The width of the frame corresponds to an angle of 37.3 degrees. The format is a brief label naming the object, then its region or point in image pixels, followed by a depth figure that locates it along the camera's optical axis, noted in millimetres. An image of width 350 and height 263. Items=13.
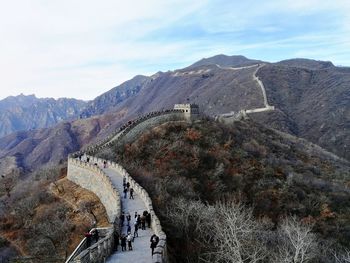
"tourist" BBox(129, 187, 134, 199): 32094
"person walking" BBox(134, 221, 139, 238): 24031
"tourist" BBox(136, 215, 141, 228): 25248
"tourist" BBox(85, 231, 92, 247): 21812
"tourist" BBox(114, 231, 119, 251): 22700
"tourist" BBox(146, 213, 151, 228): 25895
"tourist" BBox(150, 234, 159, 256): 20219
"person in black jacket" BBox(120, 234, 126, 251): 22000
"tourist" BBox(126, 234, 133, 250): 21938
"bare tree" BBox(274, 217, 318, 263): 22903
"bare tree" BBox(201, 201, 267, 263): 21870
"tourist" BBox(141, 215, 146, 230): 25441
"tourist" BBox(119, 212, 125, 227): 25859
